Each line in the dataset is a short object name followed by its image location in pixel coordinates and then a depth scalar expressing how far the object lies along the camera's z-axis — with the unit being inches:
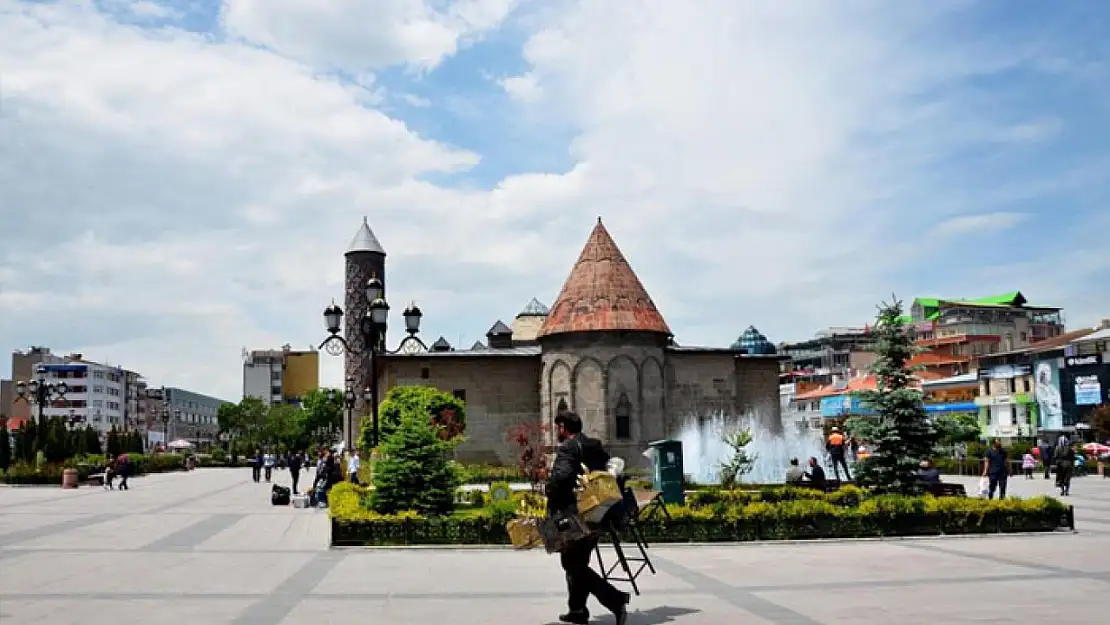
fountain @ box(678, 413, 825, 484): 1366.9
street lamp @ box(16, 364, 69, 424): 1605.6
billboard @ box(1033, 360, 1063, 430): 2504.9
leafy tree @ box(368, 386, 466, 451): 1356.9
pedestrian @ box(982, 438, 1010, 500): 800.9
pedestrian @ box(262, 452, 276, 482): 1676.9
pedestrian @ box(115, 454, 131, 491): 1365.7
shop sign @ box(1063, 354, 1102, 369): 2410.2
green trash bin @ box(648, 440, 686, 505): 712.4
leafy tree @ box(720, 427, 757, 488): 749.9
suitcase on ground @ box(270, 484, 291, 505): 988.6
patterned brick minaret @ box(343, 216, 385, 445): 2199.8
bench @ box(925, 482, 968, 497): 762.8
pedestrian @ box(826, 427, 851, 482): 1002.2
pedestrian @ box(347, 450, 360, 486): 1040.5
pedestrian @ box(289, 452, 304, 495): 1153.7
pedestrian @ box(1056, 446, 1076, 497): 947.3
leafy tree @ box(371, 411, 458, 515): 609.9
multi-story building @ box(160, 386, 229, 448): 5846.5
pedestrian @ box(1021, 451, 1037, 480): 1366.9
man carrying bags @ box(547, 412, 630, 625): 312.8
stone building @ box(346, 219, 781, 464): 1531.7
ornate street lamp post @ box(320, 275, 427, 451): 816.9
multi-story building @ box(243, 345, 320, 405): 5733.3
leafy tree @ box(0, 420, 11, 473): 1574.8
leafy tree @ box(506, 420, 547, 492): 745.6
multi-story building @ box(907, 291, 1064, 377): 3641.7
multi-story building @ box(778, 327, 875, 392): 4505.4
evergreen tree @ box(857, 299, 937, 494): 689.6
